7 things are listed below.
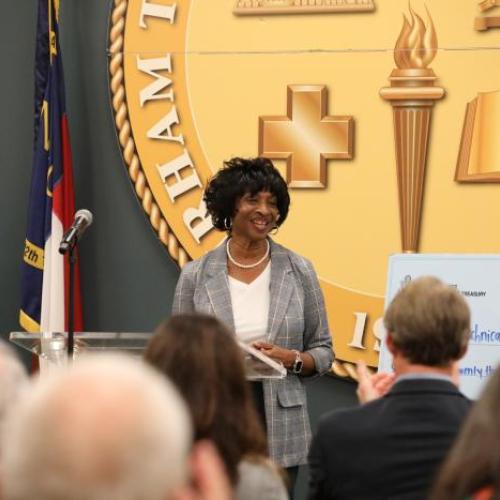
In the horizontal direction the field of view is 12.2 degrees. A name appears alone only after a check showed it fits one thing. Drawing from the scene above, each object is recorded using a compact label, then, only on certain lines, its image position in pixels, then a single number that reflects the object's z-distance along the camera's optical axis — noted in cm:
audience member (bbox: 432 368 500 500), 300
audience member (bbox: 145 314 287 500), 376
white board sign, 679
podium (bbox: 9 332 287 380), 565
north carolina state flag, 880
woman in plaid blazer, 665
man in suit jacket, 413
